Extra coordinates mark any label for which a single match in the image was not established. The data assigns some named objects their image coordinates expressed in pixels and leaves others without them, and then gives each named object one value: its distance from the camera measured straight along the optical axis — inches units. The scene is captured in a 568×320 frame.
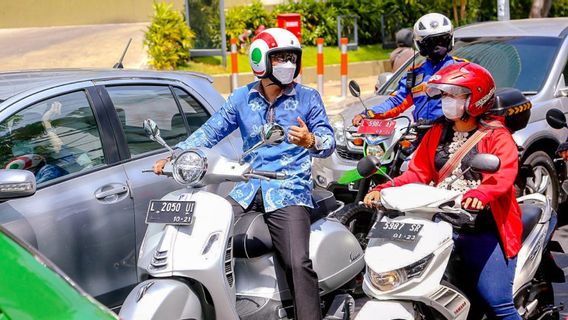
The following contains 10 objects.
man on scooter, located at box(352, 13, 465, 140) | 247.3
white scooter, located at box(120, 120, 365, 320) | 150.4
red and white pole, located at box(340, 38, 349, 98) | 606.8
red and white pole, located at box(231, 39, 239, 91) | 612.4
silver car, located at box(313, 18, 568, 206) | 293.3
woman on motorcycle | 161.2
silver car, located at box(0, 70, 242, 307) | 175.9
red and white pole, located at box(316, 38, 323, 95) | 605.3
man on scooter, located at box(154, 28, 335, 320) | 170.7
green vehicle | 79.0
